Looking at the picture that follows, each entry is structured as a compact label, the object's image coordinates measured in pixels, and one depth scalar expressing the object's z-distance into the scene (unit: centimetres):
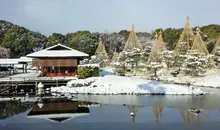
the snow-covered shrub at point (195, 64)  3984
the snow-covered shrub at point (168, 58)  4569
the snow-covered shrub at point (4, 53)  6075
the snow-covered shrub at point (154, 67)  4338
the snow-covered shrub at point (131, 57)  4934
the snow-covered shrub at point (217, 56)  4725
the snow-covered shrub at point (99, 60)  6036
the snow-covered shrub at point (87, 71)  3414
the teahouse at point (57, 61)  3579
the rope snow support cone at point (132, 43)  5026
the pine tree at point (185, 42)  4541
